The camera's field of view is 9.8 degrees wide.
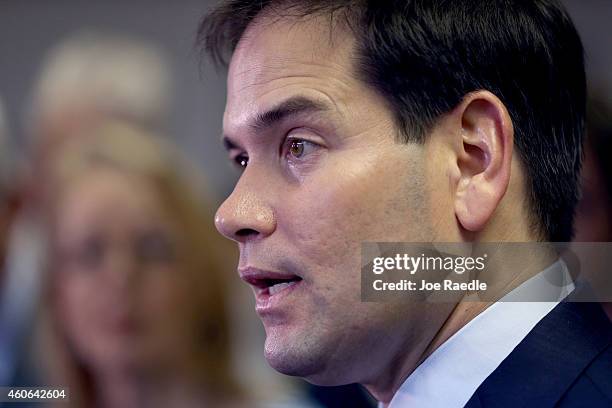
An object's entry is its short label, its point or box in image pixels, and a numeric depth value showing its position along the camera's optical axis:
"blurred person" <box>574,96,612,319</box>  1.81
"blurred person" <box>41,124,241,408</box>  1.93
